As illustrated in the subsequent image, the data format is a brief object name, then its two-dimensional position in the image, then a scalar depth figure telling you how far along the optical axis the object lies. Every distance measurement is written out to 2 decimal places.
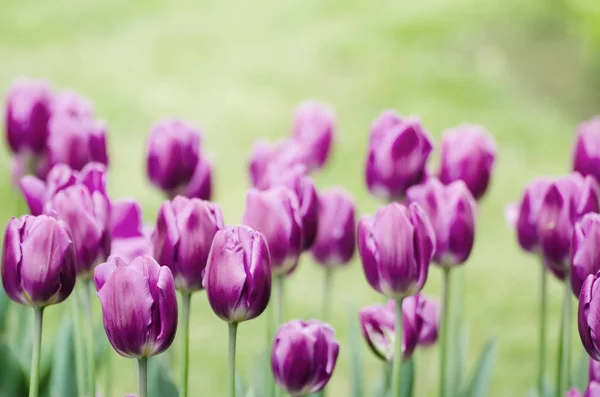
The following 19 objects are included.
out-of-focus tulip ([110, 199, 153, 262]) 1.87
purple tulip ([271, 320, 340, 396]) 1.74
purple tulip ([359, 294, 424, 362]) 1.82
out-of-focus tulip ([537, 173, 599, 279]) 1.83
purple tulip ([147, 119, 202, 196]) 2.01
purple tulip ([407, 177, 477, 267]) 1.83
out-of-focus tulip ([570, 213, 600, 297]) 1.74
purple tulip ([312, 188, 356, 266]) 1.95
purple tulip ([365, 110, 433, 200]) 1.91
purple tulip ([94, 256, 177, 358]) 1.67
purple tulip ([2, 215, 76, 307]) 1.71
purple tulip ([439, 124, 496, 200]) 1.96
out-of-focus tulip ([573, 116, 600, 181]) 1.99
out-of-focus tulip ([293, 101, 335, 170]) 2.24
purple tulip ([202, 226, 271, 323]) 1.69
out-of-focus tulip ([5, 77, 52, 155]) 2.11
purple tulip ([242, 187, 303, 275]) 1.79
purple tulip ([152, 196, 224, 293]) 1.74
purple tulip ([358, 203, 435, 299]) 1.74
